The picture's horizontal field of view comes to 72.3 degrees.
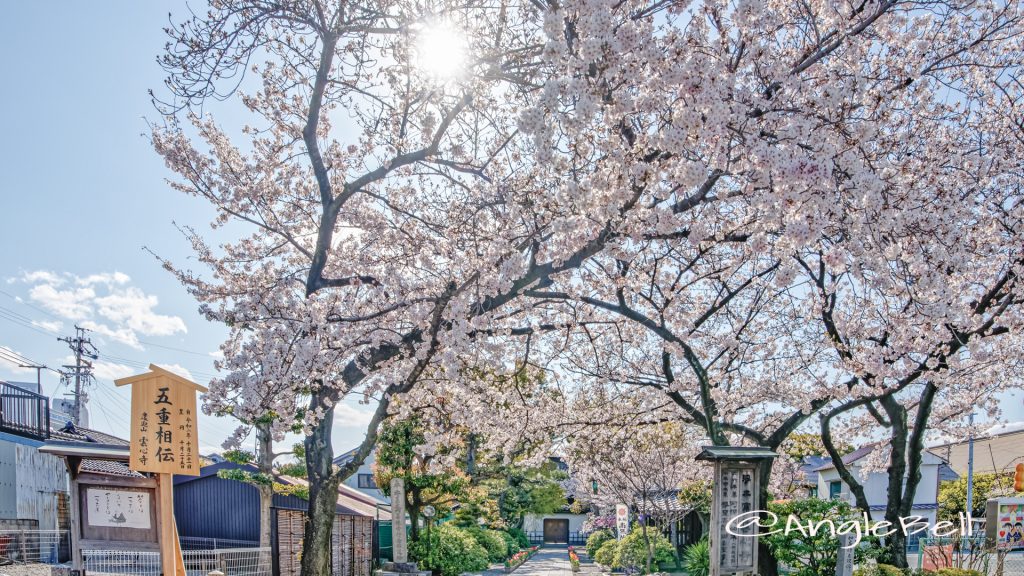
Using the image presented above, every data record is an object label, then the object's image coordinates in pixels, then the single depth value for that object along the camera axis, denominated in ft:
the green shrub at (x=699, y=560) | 53.16
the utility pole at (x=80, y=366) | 91.97
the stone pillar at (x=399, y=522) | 47.57
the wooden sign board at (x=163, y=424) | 20.22
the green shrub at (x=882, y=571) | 29.40
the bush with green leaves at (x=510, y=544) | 88.36
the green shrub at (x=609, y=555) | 66.61
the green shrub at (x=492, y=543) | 74.38
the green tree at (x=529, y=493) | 105.81
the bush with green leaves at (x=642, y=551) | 61.62
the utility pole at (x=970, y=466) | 41.29
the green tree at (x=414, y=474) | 51.13
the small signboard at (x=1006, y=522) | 34.55
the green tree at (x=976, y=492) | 65.31
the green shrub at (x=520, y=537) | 111.52
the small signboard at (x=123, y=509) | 20.84
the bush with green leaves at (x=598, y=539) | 90.14
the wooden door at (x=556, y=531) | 155.22
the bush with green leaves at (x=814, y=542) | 30.19
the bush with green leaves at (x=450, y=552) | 53.31
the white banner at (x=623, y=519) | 60.39
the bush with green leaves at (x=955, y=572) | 30.25
